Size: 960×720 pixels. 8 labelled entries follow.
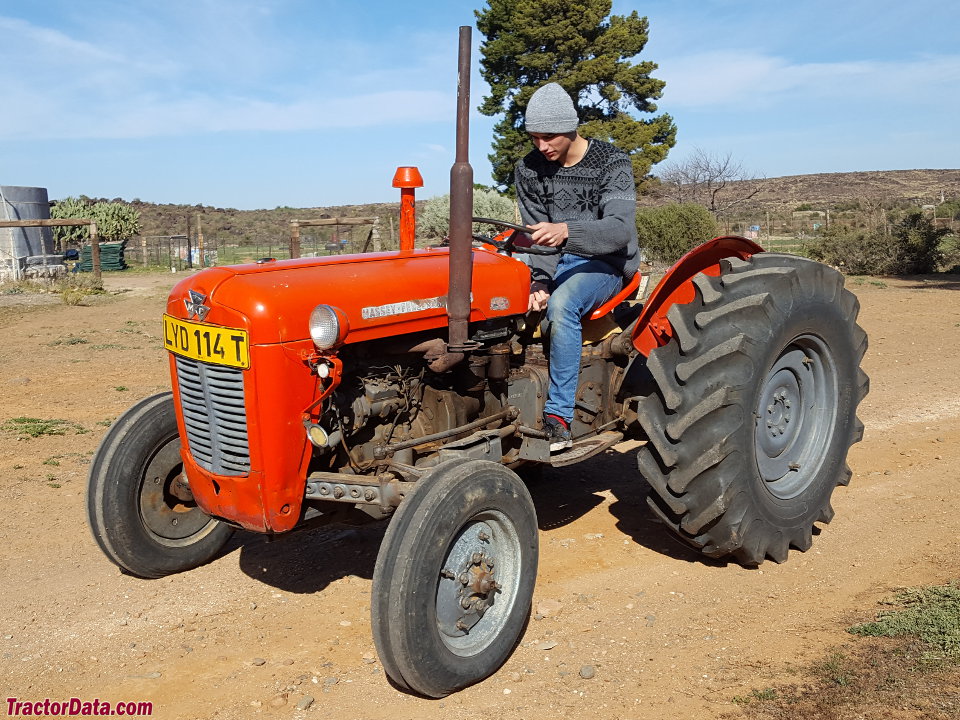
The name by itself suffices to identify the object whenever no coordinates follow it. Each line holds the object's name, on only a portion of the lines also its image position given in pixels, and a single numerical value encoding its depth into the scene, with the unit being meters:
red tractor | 3.51
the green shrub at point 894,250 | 20.30
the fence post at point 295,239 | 13.66
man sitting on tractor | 4.55
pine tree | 30.48
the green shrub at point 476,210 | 30.19
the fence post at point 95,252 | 20.55
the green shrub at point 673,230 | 23.55
